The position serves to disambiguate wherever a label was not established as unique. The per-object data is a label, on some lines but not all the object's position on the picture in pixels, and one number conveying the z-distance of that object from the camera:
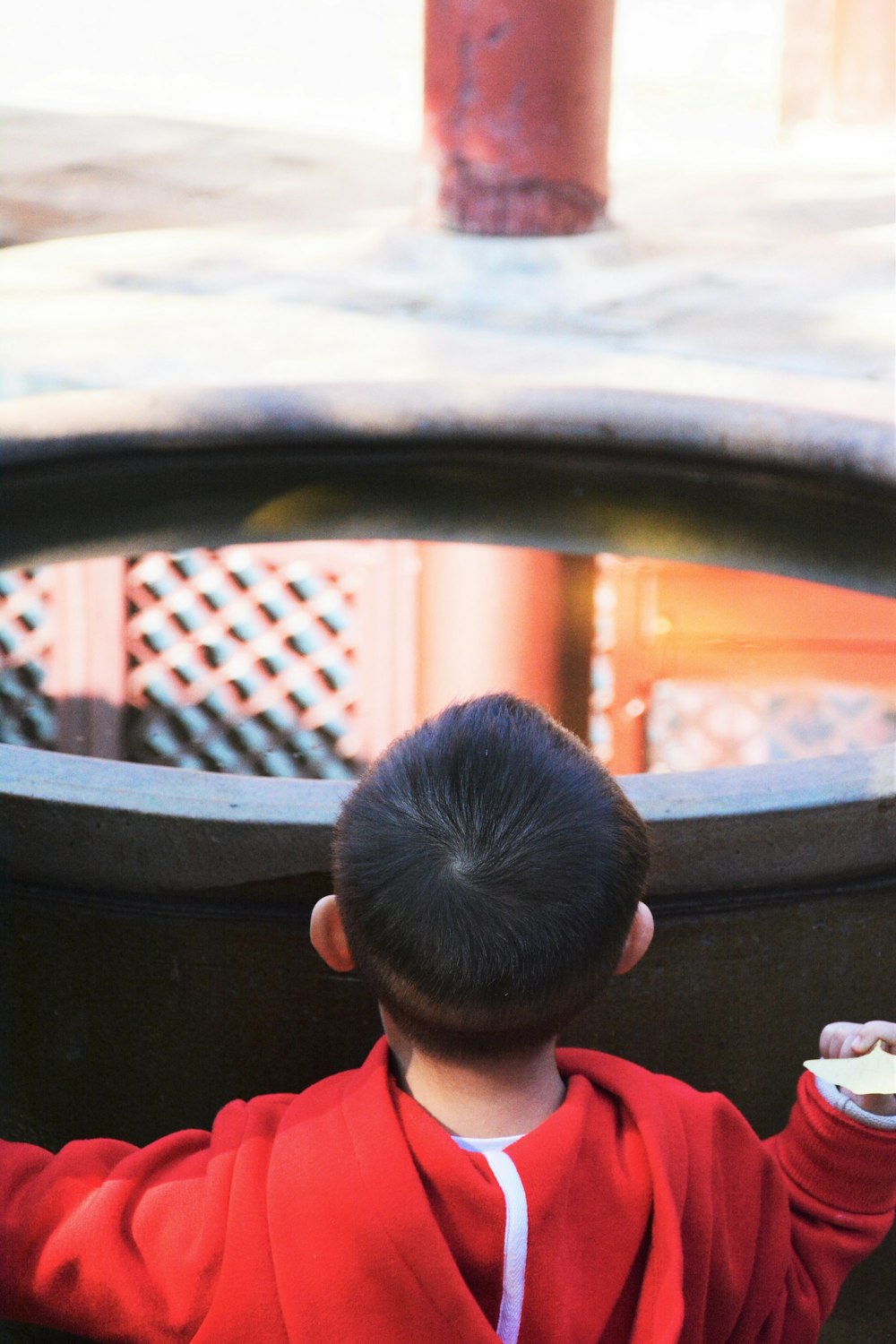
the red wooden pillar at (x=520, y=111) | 6.60
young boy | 1.75
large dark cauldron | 2.00
